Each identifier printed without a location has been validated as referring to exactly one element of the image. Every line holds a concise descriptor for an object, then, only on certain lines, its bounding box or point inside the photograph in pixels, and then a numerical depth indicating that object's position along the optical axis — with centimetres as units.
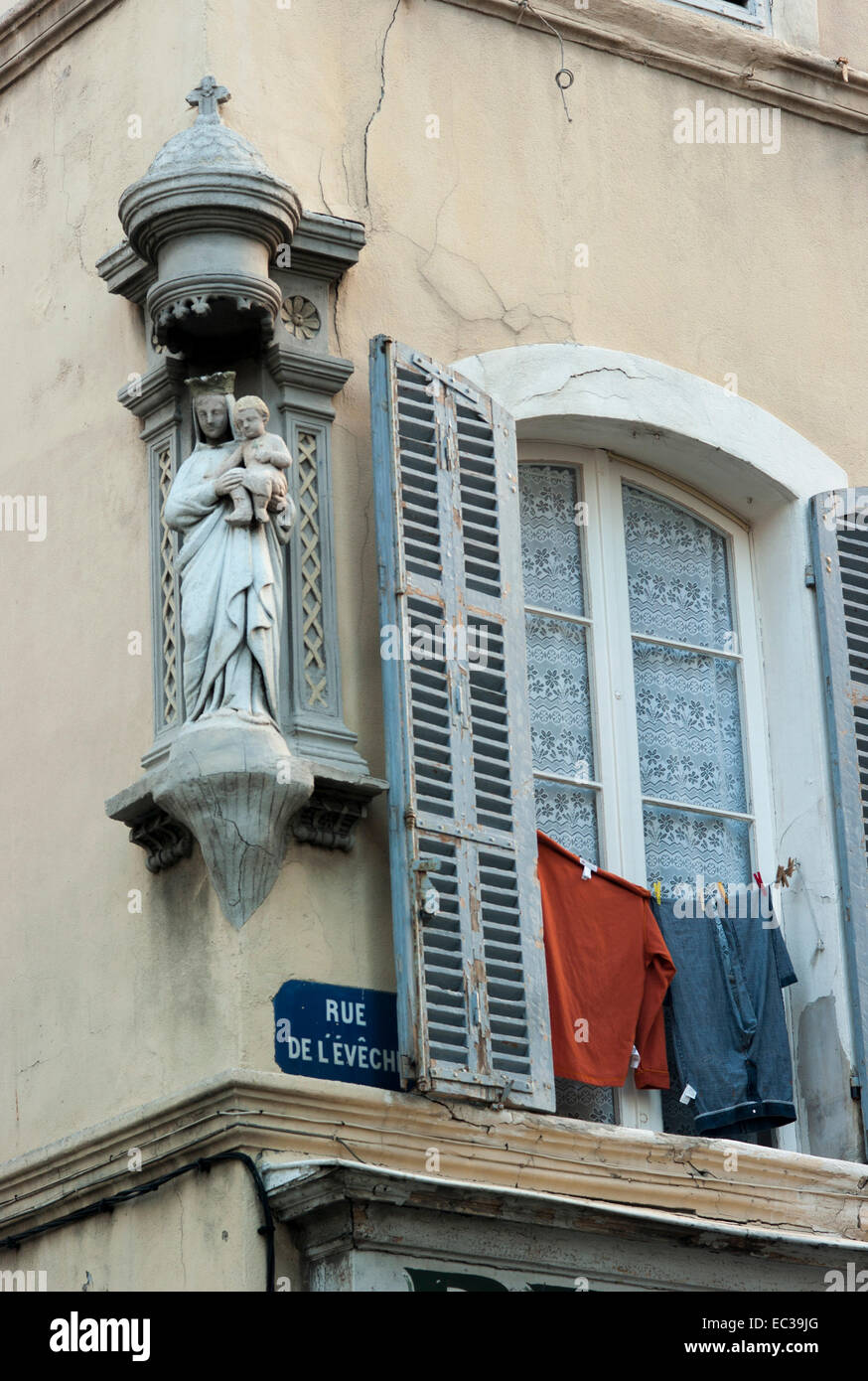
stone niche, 980
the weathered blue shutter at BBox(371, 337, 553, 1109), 991
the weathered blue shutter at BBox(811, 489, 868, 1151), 1106
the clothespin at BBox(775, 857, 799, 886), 1130
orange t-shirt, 1048
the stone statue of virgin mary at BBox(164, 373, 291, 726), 988
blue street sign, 976
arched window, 1108
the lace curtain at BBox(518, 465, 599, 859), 1102
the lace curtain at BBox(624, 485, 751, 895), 1124
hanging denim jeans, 1067
